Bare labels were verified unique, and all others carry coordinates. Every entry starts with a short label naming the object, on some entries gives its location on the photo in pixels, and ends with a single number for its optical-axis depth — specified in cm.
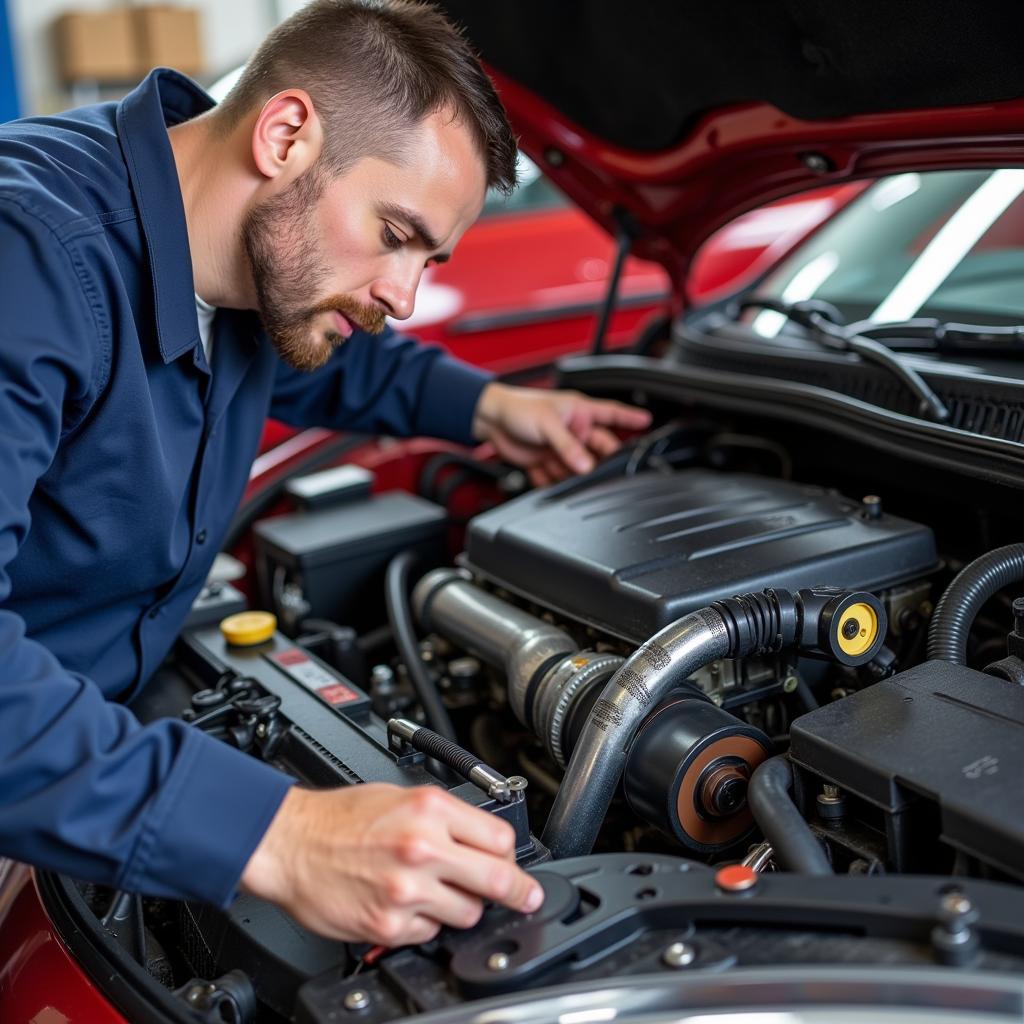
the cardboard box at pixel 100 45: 663
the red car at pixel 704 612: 88
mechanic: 92
